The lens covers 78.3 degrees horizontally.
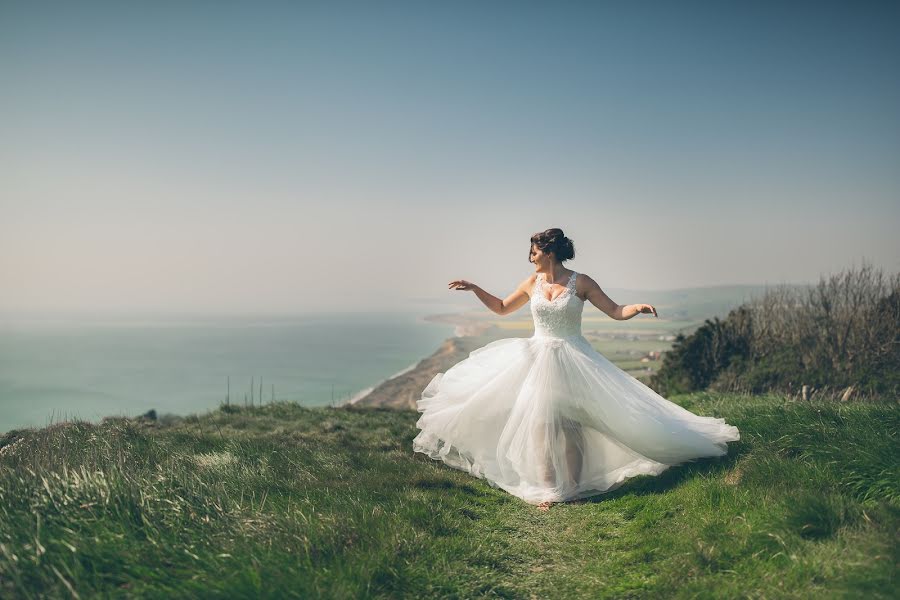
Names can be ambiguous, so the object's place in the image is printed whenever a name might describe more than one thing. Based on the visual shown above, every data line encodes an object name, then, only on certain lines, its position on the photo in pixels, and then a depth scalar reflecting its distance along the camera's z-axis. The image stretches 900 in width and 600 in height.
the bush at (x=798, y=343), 17.17
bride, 6.75
